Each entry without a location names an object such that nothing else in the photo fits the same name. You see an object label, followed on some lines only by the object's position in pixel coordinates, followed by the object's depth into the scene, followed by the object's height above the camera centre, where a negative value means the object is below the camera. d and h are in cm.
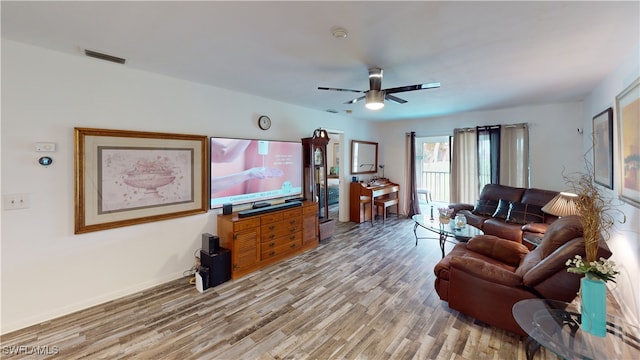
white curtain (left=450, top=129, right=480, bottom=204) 509 +24
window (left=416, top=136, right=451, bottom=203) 585 +31
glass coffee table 324 -70
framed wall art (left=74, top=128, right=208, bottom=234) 240 +4
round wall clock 377 +89
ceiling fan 258 +91
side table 137 -94
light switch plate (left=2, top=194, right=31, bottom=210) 207 -17
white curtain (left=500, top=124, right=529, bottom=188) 453 +43
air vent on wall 225 +118
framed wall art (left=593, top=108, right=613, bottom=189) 264 +35
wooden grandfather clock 428 +20
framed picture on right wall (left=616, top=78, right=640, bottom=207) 195 +31
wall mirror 576 +55
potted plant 144 -55
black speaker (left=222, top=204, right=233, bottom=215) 325 -38
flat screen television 326 +14
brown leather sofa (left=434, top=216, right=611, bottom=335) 173 -80
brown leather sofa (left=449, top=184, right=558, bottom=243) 370 -57
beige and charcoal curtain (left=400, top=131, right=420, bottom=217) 586 +0
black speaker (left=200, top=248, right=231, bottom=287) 283 -99
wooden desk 545 -45
